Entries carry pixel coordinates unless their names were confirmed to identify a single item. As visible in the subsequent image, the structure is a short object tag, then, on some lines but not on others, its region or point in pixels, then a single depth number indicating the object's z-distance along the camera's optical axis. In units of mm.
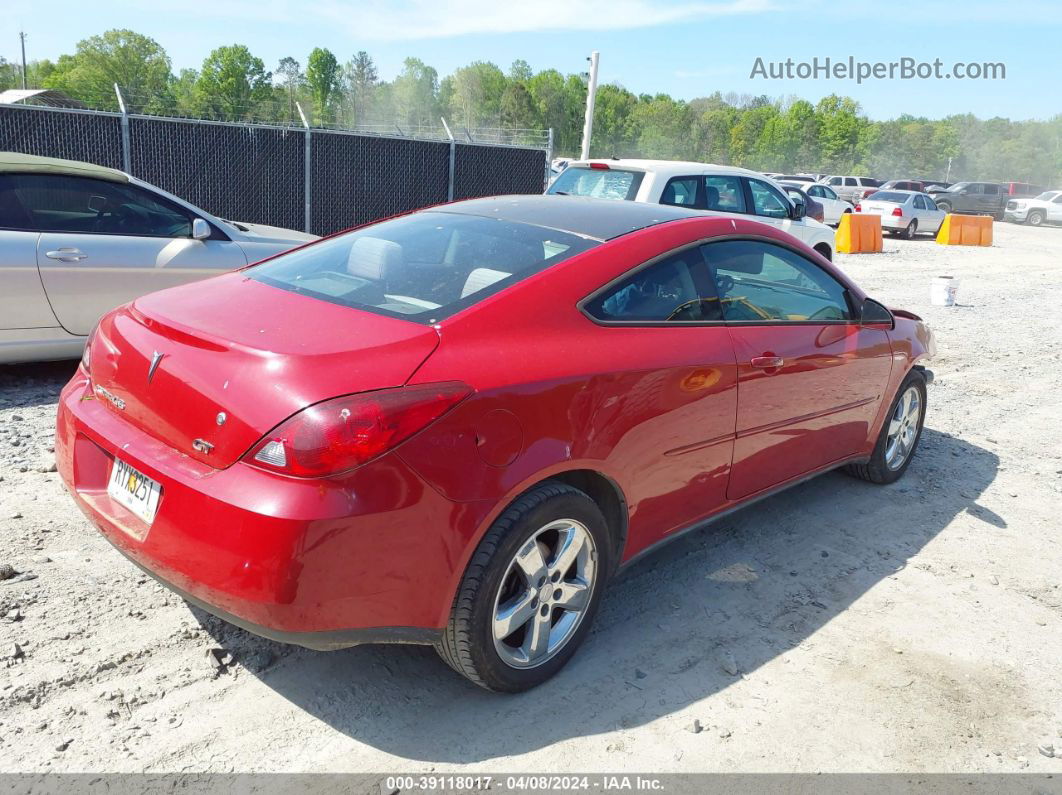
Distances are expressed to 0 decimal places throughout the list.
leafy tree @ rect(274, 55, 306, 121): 136588
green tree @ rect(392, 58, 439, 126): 150750
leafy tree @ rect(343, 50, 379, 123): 145250
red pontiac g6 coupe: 2408
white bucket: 12562
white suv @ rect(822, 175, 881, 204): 38188
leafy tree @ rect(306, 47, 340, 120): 127750
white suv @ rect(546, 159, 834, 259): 9688
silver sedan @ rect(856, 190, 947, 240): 25531
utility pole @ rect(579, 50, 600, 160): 21820
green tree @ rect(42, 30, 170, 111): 100938
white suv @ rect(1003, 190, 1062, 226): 37906
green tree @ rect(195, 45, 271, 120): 107625
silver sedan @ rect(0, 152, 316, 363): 5641
